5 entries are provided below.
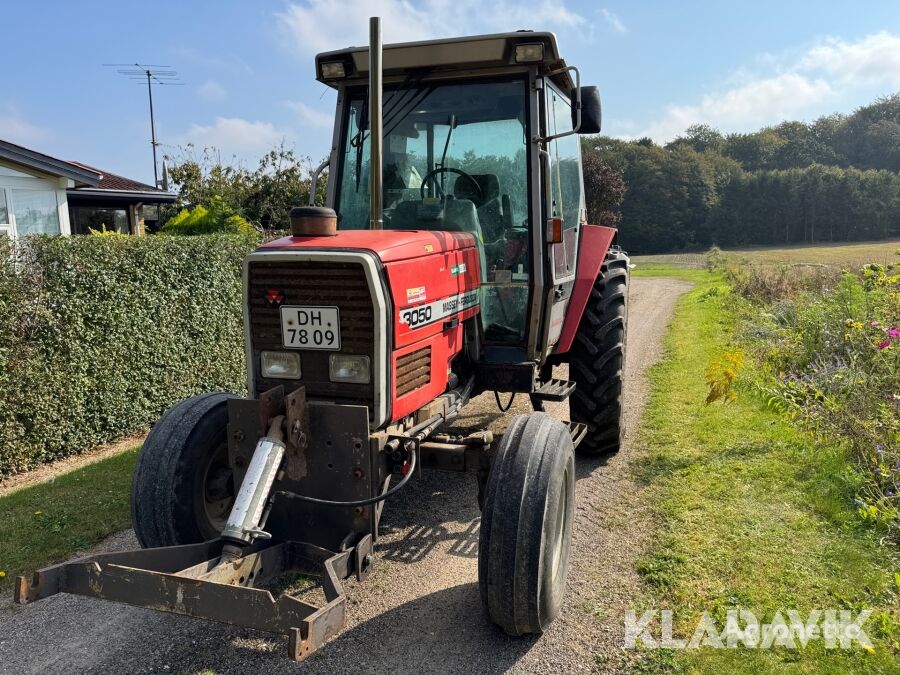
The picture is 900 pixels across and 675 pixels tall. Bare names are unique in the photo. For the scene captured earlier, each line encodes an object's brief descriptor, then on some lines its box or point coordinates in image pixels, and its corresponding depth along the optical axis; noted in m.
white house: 10.81
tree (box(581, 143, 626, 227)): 26.61
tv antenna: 28.50
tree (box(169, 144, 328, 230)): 16.11
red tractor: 2.78
